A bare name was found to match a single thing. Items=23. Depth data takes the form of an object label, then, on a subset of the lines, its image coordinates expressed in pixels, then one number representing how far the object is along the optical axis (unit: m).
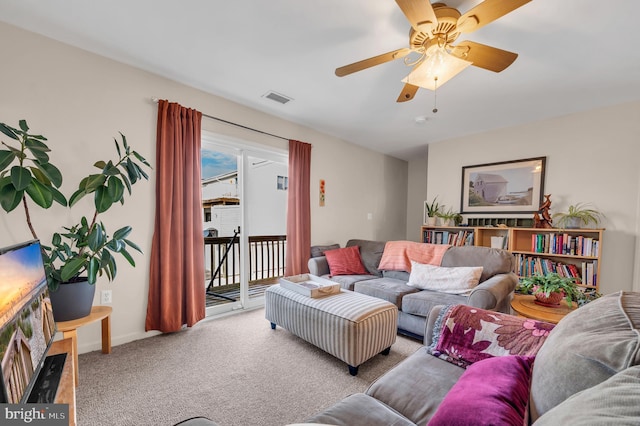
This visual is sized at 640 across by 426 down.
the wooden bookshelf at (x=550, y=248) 2.87
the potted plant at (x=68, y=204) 1.44
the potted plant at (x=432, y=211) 4.09
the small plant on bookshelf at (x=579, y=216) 2.97
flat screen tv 0.68
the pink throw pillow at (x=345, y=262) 3.26
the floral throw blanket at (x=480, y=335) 1.09
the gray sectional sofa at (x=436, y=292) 2.07
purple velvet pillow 0.64
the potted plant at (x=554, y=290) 1.87
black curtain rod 2.71
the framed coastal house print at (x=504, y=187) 3.42
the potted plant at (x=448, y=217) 3.94
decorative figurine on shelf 3.20
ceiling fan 1.29
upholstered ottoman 1.81
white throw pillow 2.42
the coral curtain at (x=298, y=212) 3.45
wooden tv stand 0.86
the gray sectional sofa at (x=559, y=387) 0.46
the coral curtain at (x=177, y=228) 2.36
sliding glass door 3.03
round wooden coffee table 1.74
